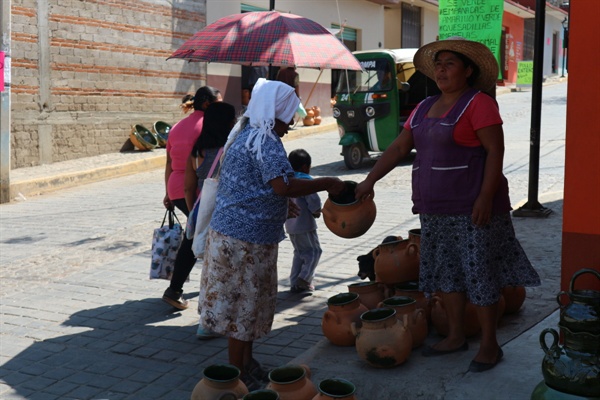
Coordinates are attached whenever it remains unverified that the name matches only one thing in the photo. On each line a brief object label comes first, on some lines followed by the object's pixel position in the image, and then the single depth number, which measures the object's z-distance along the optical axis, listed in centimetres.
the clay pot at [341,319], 477
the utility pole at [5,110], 1114
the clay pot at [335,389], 359
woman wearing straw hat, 411
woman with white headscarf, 423
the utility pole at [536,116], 890
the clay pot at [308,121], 2069
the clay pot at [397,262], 520
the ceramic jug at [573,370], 333
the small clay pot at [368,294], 514
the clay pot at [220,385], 382
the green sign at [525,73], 1495
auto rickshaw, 1425
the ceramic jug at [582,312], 339
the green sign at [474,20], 732
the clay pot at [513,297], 511
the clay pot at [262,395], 355
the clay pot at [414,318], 460
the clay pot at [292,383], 372
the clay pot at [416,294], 494
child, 634
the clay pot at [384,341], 434
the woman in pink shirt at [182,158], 598
